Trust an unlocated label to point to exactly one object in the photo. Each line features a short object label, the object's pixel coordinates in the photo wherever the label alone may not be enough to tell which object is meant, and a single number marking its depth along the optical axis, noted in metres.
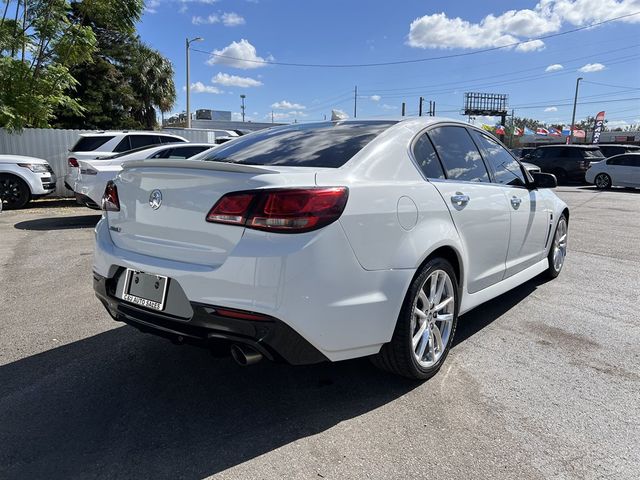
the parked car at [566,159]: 21.95
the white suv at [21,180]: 11.07
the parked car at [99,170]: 9.04
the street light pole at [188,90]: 31.51
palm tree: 33.81
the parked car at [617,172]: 19.19
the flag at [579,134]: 65.08
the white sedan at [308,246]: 2.44
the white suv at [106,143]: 10.84
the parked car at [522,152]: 28.87
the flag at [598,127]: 53.29
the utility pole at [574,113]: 55.01
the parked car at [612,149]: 24.19
